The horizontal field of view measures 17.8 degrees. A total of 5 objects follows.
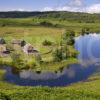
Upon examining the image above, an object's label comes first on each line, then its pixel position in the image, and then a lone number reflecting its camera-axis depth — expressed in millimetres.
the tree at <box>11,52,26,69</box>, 119625
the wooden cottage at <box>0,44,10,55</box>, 137488
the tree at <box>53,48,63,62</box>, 129625
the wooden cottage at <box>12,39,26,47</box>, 156500
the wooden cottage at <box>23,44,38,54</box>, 139088
